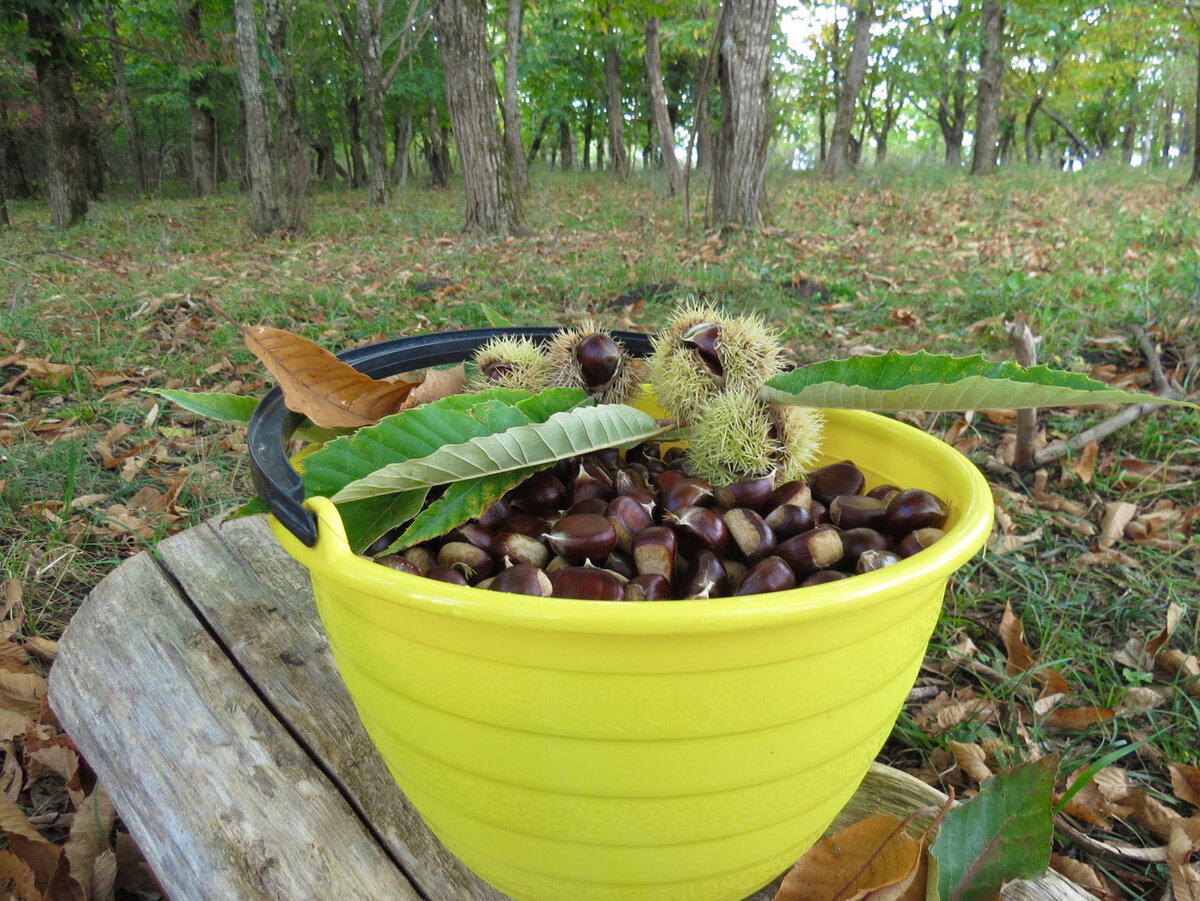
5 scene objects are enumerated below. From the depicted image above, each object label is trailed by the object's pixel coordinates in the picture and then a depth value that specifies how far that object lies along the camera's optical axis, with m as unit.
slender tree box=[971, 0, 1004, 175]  11.46
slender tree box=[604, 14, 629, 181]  13.68
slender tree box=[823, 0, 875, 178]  11.83
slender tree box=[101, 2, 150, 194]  13.01
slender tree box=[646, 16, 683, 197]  6.93
